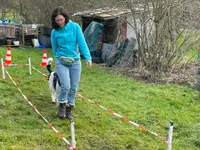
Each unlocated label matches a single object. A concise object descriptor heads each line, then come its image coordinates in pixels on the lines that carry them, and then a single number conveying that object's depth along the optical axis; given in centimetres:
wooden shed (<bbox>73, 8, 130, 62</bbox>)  1394
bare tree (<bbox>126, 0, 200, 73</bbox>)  1009
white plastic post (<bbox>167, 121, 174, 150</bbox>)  325
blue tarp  1415
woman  497
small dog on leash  589
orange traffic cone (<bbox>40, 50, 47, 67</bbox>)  1089
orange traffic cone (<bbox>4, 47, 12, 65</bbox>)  1033
